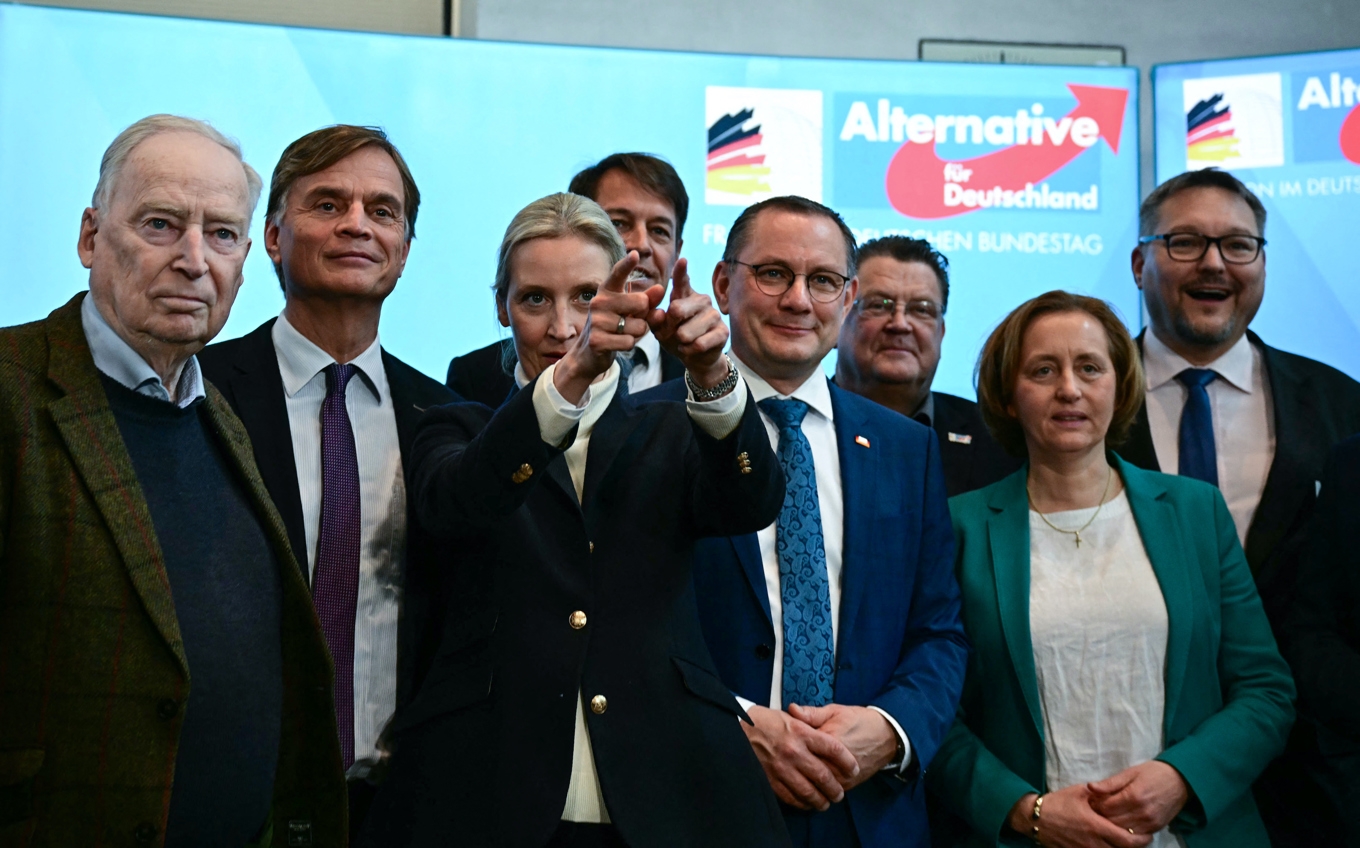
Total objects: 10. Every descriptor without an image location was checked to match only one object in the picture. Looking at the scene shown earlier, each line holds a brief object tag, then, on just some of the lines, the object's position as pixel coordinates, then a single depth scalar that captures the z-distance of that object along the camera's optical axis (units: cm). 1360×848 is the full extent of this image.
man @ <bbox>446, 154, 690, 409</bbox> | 324
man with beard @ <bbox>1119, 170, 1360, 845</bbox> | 320
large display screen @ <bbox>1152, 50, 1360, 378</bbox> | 484
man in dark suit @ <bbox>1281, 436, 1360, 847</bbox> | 268
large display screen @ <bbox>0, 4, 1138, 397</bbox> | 452
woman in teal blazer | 255
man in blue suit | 231
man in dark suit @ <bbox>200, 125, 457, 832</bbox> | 230
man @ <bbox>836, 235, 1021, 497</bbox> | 353
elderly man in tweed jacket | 162
